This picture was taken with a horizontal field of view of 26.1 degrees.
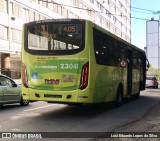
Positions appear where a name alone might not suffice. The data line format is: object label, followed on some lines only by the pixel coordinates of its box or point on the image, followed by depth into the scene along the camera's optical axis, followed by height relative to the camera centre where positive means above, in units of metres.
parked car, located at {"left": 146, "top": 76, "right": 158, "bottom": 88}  38.47 -1.10
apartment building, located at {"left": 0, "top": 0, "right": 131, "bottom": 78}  41.09 +7.79
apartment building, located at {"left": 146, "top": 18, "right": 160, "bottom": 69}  86.54 +8.38
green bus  10.77 +0.34
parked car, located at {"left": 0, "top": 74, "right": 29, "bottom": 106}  13.48 -0.81
